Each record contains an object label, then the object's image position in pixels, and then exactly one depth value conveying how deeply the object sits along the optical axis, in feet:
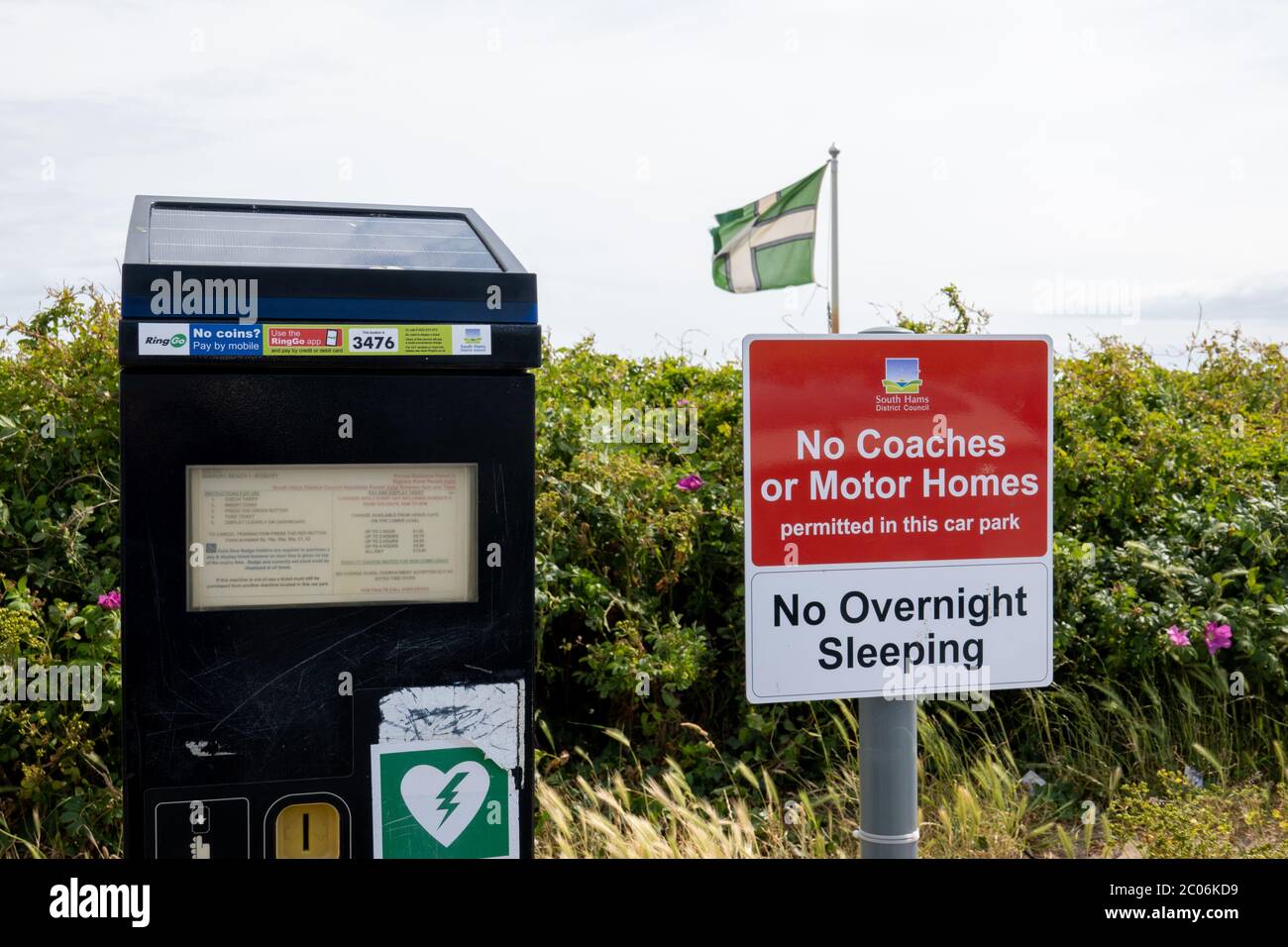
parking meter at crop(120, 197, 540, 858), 7.75
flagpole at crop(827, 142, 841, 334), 16.60
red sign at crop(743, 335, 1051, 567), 7.43
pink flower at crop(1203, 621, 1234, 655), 15.34
